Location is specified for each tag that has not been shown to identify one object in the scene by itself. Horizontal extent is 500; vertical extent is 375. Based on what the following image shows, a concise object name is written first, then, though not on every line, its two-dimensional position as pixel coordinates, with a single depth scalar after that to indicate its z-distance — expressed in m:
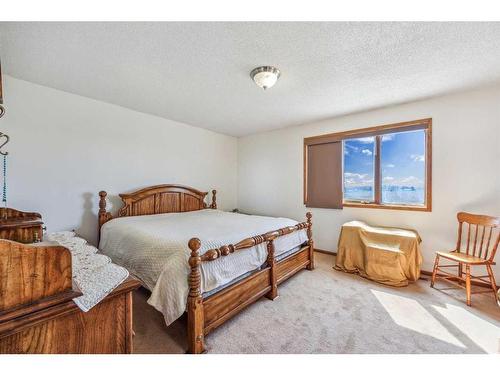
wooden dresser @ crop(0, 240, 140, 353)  0.61
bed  1.60
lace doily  0.76
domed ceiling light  2.07
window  3.06
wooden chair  2.25
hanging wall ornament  2.29
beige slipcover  2.62
